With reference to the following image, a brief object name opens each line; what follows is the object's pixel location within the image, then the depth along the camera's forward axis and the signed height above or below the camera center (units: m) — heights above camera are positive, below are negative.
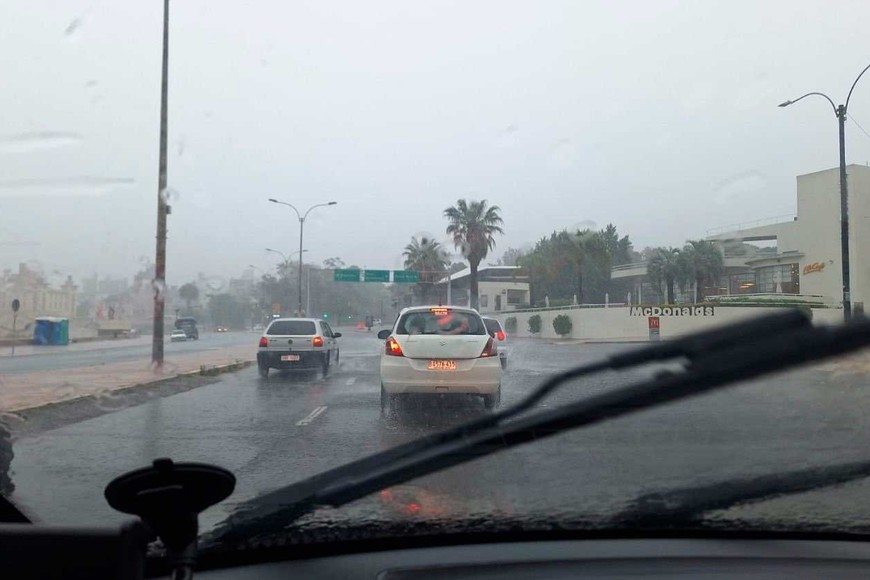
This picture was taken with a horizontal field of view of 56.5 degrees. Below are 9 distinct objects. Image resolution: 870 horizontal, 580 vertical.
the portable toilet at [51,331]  24.02 -0.50
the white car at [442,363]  9.77 -0.56
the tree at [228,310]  40.43 +0.35
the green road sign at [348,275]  41.25 +2.14
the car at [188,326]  44.21 -0.56
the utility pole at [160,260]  19.80 +1.42
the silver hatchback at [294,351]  18.58 -0.79
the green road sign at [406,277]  30.19 +1.62
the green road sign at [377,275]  38.17 +2.01
